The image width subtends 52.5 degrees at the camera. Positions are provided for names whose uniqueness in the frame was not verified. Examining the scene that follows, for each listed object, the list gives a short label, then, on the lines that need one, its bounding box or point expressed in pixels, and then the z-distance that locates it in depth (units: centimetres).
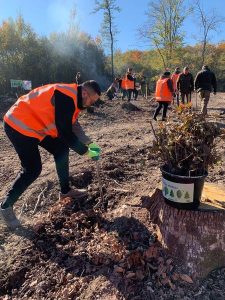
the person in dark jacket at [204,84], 655
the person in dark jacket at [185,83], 763
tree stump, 186
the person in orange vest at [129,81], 1073
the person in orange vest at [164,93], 637
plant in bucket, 181
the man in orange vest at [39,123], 222
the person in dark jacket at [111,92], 1213
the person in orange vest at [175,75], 931
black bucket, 180
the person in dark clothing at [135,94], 1235
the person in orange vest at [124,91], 1198
